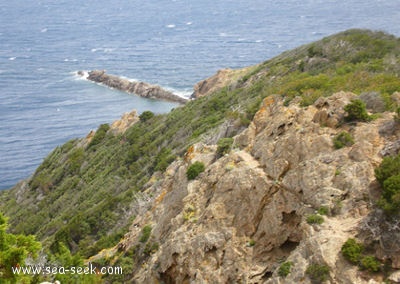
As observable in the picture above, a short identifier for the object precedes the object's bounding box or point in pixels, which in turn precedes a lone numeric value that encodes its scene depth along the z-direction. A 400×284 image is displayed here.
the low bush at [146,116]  59.19
